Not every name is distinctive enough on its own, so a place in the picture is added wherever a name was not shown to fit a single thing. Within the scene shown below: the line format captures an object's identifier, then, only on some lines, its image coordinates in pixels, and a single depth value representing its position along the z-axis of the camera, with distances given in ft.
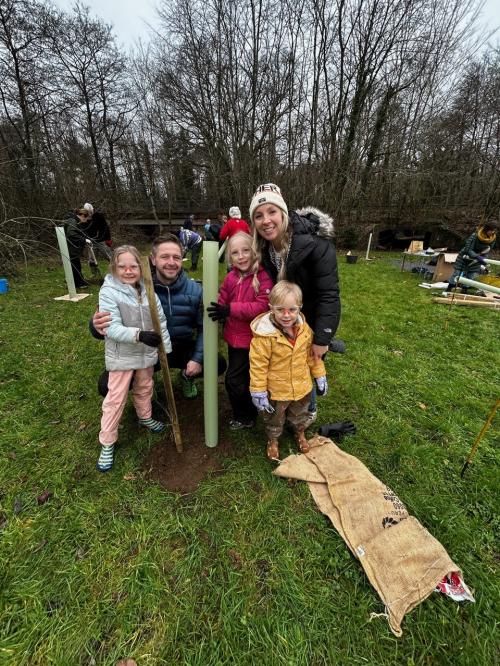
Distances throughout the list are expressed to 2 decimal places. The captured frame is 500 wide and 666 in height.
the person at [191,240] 28.89
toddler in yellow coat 6.79
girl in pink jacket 7.23
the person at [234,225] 26.37
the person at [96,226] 23.61
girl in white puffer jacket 6.95
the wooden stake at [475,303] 20.84
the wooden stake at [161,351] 5.71
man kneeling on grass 7.71
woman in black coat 6.64
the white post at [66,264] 19.45
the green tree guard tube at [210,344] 6.43
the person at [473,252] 21.40
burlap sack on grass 5.18
